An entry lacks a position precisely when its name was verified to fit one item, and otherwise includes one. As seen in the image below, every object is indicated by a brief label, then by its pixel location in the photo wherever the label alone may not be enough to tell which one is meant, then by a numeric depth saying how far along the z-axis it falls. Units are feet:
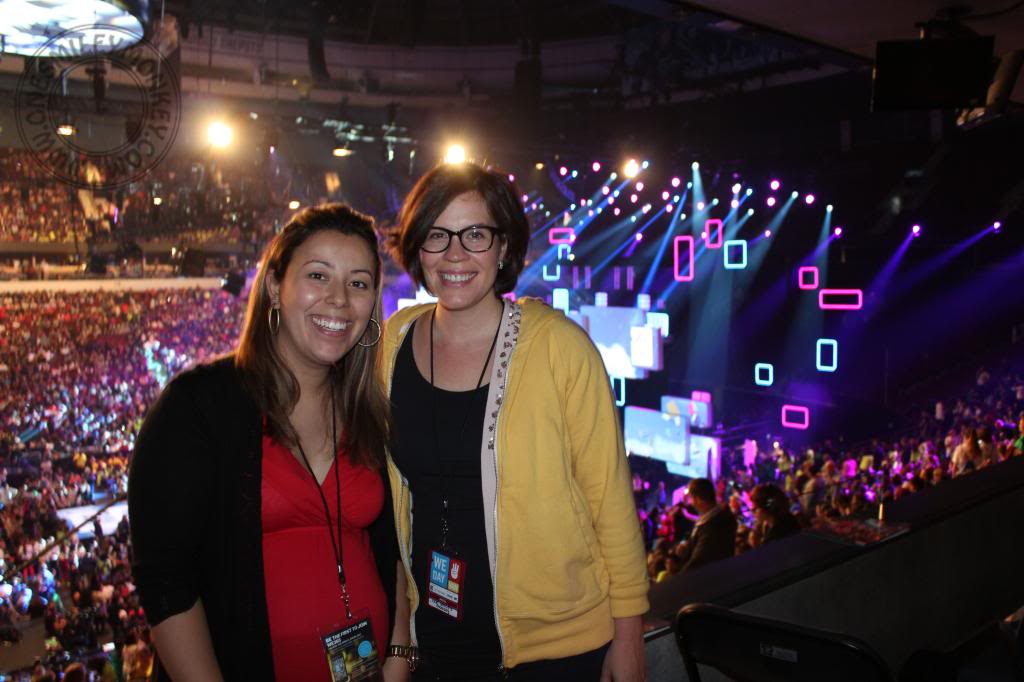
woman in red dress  3.52
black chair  4.26
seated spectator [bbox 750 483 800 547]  11.91
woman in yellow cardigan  4.19
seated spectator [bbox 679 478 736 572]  11.73
